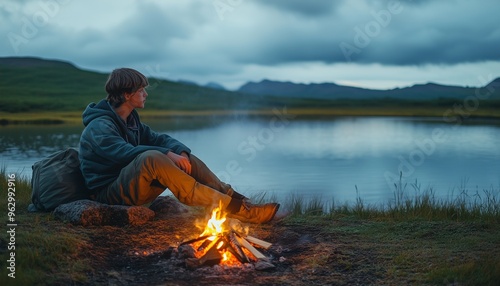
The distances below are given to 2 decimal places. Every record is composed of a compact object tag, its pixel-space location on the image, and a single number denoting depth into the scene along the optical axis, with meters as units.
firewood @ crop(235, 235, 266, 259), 5.67
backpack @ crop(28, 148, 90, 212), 7.23
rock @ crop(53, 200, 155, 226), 6.64
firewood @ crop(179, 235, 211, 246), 5.78
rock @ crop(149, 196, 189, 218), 7.52
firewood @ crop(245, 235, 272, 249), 5.98
